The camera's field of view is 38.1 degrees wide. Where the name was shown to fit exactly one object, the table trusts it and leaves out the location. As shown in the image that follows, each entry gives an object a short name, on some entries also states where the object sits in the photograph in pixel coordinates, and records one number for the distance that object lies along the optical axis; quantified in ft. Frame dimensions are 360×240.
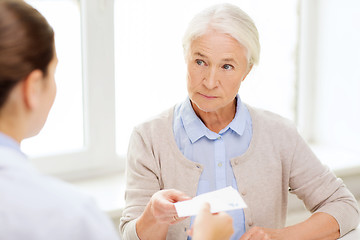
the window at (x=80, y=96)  7.58
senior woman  5.32
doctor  2.60
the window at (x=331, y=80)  9.05
